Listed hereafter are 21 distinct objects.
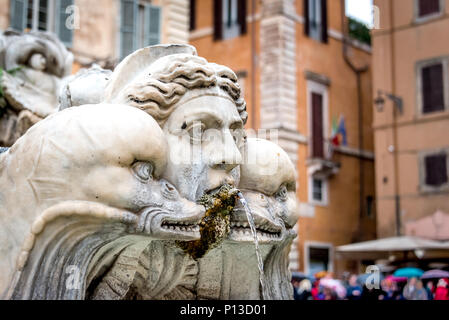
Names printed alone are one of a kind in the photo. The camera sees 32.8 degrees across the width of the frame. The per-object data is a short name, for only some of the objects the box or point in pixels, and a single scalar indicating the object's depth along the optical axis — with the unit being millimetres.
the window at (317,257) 22897
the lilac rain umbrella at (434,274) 11840
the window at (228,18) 24500
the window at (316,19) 24670
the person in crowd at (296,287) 10484
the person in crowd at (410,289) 10188
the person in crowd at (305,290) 10578
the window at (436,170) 21797
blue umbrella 13472
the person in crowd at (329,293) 10664
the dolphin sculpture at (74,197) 3014
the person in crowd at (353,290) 9498
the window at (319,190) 24188
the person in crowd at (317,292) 10711
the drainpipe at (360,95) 26078
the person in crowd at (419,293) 9850
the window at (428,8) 22578
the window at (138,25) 17172
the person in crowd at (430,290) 10355
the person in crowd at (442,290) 9224
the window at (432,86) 22172
